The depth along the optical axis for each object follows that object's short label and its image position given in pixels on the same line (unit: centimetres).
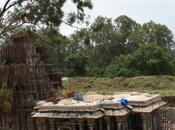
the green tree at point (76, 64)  6278
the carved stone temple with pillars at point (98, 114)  2730
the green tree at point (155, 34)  7675
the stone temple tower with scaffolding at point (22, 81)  3344
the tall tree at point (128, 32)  7656
